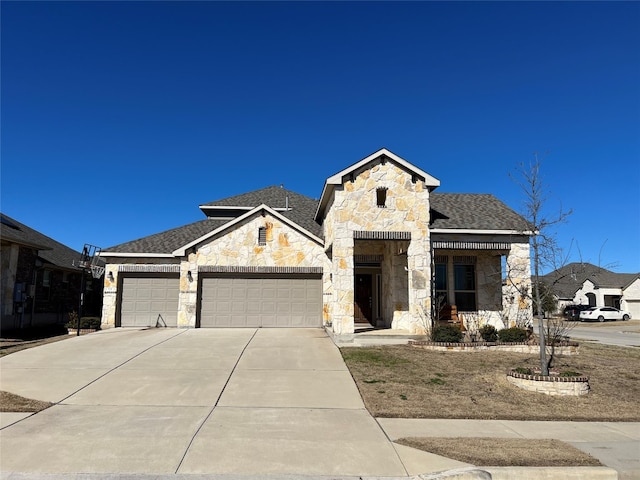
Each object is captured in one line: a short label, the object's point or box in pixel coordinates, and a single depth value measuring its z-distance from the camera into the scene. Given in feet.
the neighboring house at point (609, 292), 140.56
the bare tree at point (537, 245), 31.14
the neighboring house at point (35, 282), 60.34
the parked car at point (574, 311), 127.62
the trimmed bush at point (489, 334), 45.88
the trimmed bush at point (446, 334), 44.01
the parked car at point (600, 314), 125.18
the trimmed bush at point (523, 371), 31.71
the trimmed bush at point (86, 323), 56.29
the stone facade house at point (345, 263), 50.55
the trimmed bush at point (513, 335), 45.03
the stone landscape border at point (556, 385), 29.35
